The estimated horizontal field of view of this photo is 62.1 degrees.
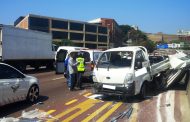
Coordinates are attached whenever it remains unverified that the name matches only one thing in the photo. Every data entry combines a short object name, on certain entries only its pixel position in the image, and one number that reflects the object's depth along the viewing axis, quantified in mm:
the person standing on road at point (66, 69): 7128
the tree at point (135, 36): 51384
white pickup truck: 5212
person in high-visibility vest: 6961
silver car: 4381
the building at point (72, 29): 47757
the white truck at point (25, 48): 10847
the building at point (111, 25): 65718
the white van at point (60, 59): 8805
